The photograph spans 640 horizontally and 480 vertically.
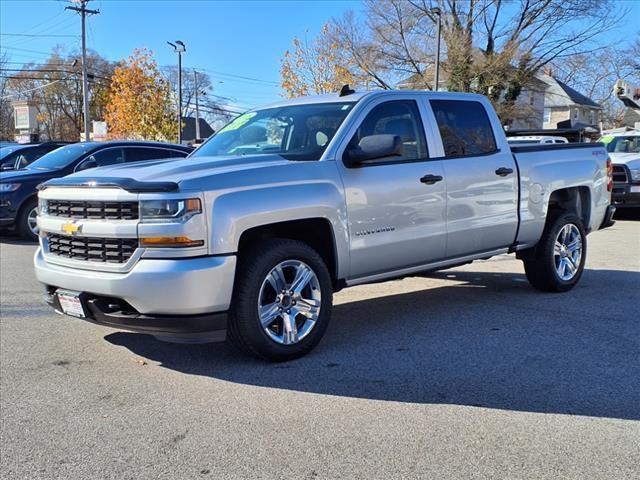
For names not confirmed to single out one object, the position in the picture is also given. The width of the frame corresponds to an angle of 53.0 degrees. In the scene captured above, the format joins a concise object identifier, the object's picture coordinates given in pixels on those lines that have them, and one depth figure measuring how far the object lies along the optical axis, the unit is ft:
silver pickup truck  13.66
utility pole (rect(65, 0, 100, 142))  121.92
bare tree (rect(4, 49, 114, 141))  217.77
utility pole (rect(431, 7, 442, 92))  93.97
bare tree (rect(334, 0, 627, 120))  113.80
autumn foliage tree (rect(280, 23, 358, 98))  108.78
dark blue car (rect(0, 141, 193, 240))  36.88
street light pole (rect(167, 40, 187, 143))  128.16
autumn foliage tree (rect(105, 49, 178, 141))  137.08
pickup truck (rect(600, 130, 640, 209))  48.44
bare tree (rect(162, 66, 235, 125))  265.95
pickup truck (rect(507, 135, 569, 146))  68.90
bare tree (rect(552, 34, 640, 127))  118.52
